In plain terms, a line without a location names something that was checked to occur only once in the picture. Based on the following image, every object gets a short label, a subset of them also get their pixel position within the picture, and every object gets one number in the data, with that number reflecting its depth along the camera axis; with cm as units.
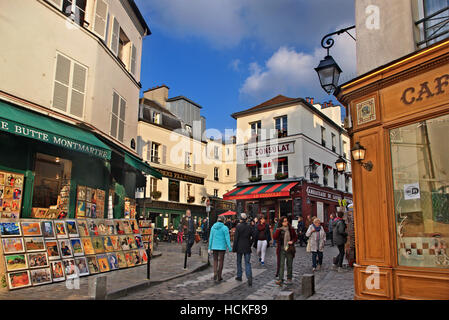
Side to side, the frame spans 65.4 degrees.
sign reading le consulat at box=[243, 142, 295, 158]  2506
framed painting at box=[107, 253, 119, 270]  878
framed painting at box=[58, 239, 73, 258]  766
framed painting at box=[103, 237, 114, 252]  889
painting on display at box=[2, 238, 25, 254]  663
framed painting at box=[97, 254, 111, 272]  848
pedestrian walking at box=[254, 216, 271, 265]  1102
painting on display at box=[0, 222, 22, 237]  678
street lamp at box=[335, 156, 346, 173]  1188
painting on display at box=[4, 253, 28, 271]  654
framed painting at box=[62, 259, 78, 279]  755
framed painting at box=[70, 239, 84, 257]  795
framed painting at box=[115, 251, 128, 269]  906
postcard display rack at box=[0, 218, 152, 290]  671
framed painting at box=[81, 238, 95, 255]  827
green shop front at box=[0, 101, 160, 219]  805
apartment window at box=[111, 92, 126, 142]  1248
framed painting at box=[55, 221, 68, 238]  785
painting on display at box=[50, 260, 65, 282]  725
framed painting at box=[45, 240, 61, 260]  736
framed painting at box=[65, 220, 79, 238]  813
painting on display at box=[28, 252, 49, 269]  693
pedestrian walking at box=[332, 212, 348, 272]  998
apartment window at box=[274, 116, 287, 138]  2577
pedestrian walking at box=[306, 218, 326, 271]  986
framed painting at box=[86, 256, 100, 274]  816
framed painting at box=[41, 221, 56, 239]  757
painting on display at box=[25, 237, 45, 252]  705
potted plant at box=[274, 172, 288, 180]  2467
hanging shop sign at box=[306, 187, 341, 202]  2432
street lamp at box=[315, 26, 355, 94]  786
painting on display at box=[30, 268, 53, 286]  685
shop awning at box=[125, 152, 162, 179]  1204
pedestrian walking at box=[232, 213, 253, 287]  852
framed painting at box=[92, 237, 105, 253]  857
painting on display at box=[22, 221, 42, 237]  719
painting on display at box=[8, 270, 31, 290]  644
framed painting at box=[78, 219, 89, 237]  845
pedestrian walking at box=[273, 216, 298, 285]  834
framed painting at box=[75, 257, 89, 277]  784
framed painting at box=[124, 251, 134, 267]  935
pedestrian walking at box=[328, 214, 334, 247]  1620
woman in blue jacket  845
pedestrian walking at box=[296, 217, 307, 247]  1717
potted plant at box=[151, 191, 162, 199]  2572
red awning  2298
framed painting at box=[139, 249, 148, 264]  997
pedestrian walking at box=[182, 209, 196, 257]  1268
